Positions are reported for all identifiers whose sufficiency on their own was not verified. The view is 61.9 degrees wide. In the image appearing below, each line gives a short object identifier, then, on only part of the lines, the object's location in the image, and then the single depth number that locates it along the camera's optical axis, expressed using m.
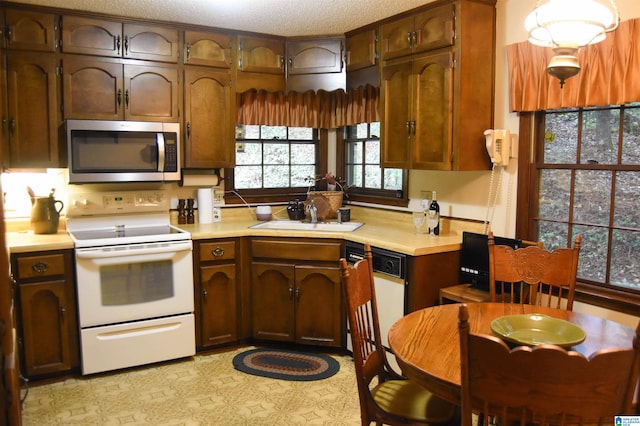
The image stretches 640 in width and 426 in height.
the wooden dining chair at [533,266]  2.43
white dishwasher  3.18
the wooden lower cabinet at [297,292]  3.65
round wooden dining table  1.62
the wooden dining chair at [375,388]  1.96
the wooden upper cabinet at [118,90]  3.47
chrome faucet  4.11
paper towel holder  4.06
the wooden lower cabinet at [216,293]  3.63
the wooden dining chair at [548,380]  1.23
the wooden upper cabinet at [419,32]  3.16
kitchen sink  3.82
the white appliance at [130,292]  3.27
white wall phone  3.11
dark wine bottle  3.51
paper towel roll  4.09
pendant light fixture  1.69
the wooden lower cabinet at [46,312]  3.15
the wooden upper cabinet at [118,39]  3.44
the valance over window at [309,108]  4.12
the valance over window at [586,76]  2.49
